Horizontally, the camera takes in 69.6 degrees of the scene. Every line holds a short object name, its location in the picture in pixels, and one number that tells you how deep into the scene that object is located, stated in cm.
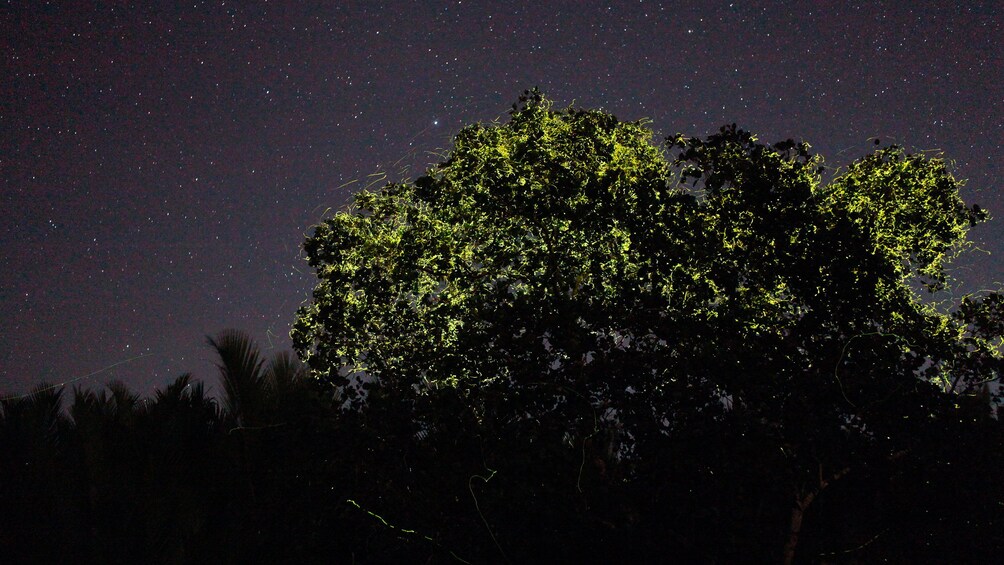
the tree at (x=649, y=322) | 697
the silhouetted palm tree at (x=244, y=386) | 1114
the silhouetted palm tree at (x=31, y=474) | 778
